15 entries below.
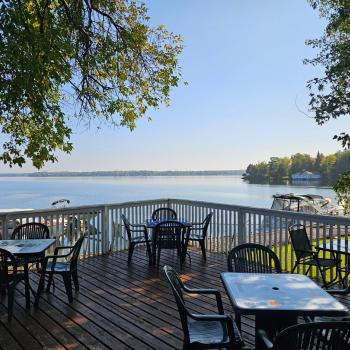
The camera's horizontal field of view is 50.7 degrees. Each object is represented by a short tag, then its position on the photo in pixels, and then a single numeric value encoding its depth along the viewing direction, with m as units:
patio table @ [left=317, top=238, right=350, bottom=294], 4.71
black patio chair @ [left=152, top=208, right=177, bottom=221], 7.82
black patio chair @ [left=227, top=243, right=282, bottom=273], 3.59
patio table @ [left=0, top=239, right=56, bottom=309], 4.35
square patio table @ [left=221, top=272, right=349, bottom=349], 2.28
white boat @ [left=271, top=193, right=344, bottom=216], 13.21
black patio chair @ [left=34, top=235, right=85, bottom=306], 4.46
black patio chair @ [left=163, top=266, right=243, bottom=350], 2.40
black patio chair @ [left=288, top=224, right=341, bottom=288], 4.98
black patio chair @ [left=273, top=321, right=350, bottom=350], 1.76
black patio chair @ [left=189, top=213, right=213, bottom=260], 6.80
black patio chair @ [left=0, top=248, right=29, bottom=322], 3.82
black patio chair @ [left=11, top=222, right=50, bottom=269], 5.62
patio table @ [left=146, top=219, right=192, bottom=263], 6.38
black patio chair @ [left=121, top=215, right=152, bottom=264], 6.51
